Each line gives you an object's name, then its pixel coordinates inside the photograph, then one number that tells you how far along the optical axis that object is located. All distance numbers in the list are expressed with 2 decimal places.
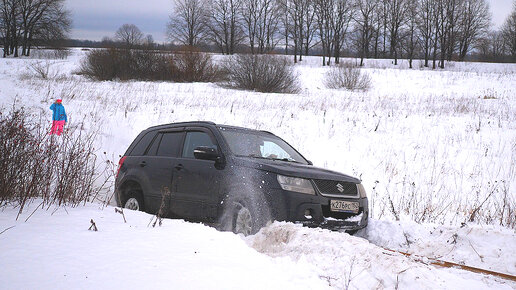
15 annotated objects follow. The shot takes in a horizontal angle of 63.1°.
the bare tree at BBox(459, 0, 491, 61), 57.04
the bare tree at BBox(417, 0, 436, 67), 55.09
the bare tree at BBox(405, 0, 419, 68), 55.31
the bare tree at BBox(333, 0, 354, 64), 58.78
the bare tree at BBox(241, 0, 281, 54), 63.78
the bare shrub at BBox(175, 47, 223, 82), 35.16
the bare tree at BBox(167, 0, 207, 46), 67.53
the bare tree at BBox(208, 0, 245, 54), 65.12
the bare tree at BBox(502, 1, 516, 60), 63.00
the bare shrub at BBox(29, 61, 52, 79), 30.12
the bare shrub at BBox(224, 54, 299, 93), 28.67
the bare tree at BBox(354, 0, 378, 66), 57.50
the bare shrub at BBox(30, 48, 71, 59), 52.72
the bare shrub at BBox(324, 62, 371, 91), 31.70
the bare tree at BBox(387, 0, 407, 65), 56.97
